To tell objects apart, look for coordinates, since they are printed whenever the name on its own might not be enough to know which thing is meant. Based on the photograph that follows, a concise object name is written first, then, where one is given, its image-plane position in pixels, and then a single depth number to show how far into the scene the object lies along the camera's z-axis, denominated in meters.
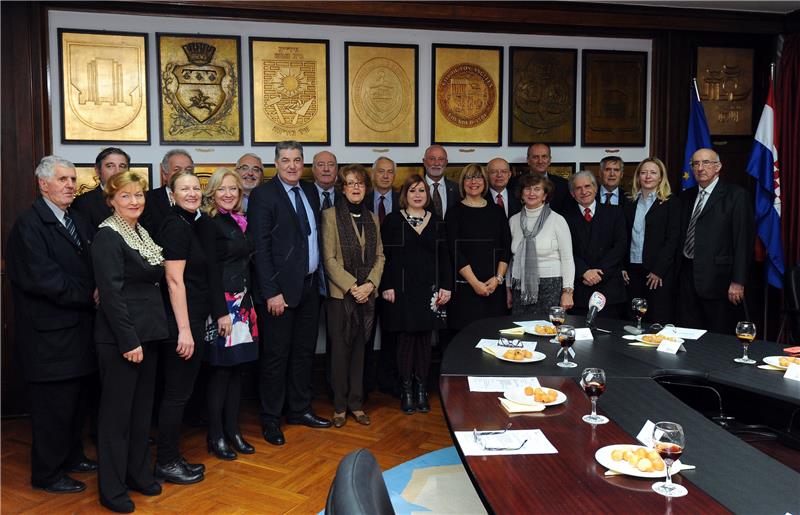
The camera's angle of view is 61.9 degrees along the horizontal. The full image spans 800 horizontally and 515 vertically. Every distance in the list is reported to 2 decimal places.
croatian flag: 5.44
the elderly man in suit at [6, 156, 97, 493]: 3.10
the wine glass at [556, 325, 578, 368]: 2.64
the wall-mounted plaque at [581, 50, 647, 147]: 5.65
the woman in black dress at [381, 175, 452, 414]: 4.36
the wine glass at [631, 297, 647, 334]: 3.40
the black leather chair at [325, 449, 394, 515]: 1.01
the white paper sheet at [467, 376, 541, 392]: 2.45
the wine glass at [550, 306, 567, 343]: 3.10
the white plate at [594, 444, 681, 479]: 1.67
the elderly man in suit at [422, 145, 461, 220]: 4.90
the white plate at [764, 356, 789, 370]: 2.70
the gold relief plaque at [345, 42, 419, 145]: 5.23
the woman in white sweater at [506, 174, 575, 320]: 4.36
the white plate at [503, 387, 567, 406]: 2.23
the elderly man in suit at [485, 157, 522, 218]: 4.86
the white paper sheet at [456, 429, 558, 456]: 1.86
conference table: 1.56
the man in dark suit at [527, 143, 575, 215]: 5.12
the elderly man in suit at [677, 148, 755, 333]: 4.53
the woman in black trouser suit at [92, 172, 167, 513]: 2.92
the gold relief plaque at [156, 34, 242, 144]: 4.88
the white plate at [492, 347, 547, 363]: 2.80
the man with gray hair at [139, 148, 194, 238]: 3.73
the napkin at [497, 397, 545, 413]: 2.19
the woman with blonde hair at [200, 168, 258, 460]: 3.54
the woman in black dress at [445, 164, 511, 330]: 4.51
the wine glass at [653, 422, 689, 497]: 1.61
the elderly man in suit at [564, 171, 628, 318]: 4.52
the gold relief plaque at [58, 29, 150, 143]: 4.70
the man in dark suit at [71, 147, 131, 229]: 3.83
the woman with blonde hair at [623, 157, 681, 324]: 4.66
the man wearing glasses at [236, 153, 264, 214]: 4.52
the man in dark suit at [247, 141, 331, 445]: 4.00
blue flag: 5.59
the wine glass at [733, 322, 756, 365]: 2.80
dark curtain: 5.59
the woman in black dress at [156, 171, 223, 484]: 3.22
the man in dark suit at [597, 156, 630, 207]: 5.04
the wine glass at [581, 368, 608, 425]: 2.08
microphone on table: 3.42
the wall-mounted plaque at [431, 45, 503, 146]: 5.39
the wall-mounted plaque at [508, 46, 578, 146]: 5.52
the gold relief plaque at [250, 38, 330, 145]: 5.05
